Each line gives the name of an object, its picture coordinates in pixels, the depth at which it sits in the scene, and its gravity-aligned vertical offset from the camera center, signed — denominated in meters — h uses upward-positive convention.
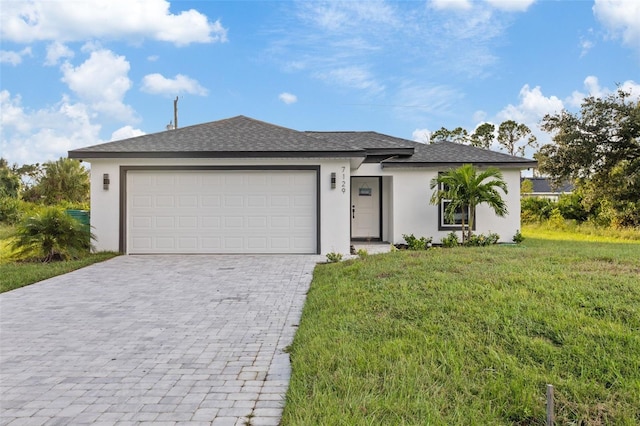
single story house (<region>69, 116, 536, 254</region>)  10.52 +0.30
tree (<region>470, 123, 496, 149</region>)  40.09 +7.22
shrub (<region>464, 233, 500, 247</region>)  11.53 -0.98
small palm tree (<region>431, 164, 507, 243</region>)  11.05 +0.47
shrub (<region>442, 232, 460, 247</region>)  11.74 -1.00
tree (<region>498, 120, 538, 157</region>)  39.50 +6.96
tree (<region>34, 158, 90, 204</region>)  23.38 +1.51
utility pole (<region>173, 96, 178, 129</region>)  24.46 +5.84
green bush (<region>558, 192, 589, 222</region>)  18.69 -0.06
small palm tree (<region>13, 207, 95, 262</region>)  9.37 -0.68
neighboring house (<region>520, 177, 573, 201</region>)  36.72 +1.84
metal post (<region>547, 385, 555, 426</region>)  2.21 -1.11
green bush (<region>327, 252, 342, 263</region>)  9.30 -1.18
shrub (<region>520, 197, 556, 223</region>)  20.03 -0.11
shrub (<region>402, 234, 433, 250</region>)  11.69 -1.05
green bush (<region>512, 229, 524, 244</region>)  12.69 -0.99
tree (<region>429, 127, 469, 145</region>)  39.12 +7.09
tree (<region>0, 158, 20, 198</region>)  23.06 +1.50
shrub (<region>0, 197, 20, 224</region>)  18.25 -0.14
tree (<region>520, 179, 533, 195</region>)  28.47 +1.39
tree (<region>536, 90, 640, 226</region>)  16.03 +2.37
